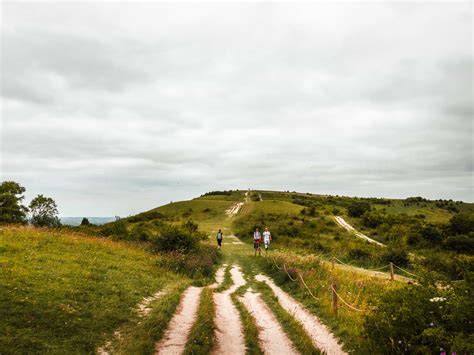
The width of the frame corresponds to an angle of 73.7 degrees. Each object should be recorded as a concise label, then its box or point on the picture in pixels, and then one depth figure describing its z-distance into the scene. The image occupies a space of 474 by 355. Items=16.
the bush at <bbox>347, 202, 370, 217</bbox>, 69.45
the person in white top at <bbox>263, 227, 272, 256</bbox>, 30.34
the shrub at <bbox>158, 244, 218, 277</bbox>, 19.84
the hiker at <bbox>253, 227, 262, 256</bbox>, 29.92
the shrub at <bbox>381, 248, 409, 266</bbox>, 26.89
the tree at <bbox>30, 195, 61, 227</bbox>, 70.69
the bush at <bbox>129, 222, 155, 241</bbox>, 31.29
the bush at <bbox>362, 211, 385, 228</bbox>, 58.23
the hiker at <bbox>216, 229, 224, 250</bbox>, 32.91
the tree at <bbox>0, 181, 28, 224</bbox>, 57.91
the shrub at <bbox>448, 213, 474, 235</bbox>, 45.52
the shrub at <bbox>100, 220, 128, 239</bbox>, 32.53
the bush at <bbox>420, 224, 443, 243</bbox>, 42.22
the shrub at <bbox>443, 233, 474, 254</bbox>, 37.25
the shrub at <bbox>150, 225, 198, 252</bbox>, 24.91
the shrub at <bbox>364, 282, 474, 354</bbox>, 5.89
